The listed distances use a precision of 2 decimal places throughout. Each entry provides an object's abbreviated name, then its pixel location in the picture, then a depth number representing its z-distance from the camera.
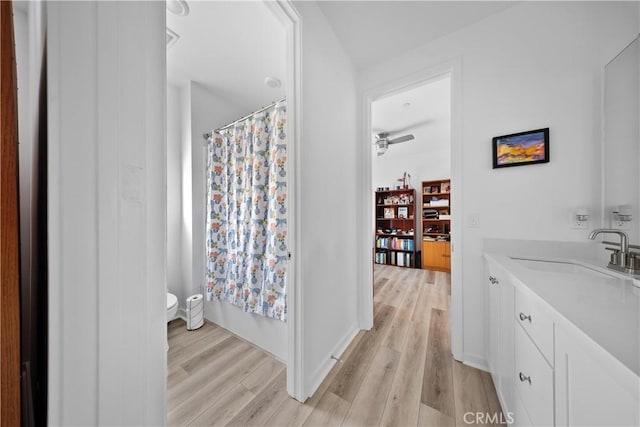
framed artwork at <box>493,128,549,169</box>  1.37
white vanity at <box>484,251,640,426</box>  0.47
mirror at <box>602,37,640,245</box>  1.07
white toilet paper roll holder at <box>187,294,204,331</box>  1.98
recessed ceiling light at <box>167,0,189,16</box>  1.30
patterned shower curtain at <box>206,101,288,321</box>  1.64
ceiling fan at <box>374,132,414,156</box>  3.54
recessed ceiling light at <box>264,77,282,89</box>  2.07
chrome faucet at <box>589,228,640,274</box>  0.98
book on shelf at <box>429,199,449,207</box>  4.33
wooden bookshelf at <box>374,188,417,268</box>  4.68
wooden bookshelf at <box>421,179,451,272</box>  4.29
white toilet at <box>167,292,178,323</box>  1.62
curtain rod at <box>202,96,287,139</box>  2.17
